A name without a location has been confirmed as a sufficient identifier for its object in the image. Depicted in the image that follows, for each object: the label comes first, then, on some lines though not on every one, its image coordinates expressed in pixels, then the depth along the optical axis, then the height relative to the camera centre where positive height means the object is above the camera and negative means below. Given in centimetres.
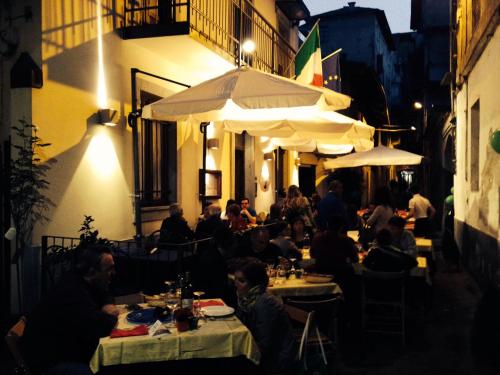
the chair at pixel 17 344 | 364 -109
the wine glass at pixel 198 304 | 446 -107
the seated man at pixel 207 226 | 834 -68
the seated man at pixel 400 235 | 770 -78
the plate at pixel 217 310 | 439 -107
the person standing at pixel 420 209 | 1214 -63
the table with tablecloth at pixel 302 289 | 581 -117
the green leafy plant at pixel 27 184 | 631 +2
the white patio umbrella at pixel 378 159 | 1377 +62
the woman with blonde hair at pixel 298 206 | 1135 -50
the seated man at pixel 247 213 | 1148 -66
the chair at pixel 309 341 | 414 -135
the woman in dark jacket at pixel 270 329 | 412 -114
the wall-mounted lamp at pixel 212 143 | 1127 +87
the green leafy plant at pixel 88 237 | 646 -66
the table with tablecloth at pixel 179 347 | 378 -119
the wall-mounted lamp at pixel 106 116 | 768 +100
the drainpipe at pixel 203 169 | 1032 +29
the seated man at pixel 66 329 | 365 -101
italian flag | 848 +195
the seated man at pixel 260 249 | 691 -86
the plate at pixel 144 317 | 428 -108
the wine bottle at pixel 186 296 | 448 -97
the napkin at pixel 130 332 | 392 -110
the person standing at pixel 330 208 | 1062 -51
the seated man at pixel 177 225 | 807 -64
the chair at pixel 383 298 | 651 -148
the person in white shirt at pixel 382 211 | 967 -53
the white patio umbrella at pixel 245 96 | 627 +106
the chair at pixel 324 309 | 488 -118
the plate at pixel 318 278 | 604 -110
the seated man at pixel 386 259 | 662 -97
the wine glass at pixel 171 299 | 455 -102
